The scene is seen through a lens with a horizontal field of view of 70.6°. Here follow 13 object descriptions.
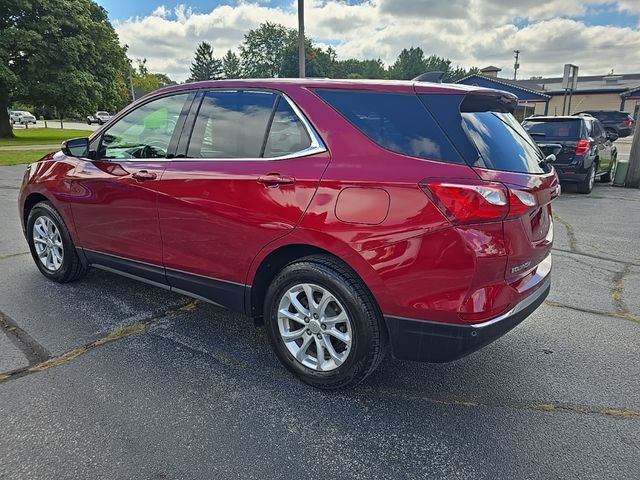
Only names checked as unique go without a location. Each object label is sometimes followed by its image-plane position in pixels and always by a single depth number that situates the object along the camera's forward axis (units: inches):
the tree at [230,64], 4167.1
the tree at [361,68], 3830.5
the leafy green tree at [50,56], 925.2
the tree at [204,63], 4360.2
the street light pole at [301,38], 440.1
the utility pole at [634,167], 450.6
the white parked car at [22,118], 1746.4
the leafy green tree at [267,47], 3654.0
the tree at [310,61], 3275.1
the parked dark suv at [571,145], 384.2
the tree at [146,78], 2829.7
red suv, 89.0
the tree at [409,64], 4333.2
